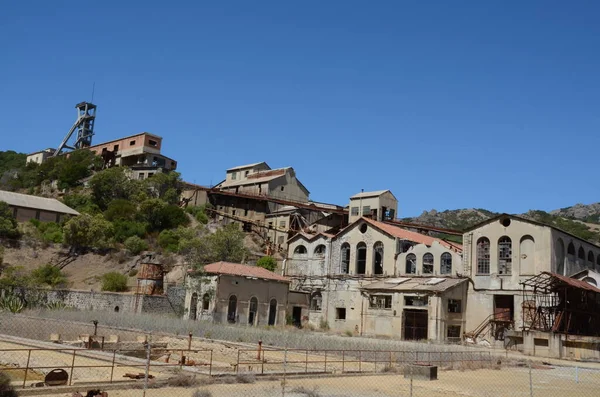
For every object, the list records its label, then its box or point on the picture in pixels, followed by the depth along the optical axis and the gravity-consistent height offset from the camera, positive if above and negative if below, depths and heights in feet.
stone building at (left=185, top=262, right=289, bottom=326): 159.12 +1.84
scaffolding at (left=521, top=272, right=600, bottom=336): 129.49 +4.14
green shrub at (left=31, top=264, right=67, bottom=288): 193.00 +4.78
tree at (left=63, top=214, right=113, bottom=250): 220.02 +22.68
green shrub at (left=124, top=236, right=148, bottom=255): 225.97 +19.58
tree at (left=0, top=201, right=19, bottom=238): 215.72 +24.00
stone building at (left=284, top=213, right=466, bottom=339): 159.74 +13.39
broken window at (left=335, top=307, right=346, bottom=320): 173.88 -1.13
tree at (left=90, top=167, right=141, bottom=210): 273.13 +50.06
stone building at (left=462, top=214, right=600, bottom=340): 141.49 +14.50
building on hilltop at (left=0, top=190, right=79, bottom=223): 242.99 +34.60
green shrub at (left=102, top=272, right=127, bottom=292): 188.65 +3.96
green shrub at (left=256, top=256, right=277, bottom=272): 213.87 +15.04
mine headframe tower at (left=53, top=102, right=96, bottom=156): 379.35 +107.38
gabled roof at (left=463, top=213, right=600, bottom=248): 143.33 +24.66
